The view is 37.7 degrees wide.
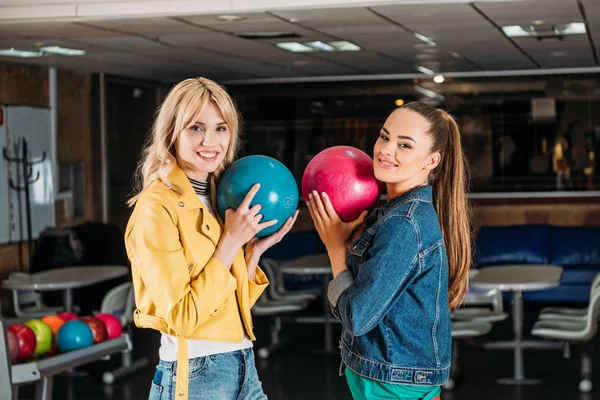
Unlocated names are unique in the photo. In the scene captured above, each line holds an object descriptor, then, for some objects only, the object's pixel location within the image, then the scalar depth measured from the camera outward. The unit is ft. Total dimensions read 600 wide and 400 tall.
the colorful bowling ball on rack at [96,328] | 15.88
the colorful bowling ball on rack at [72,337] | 15.14
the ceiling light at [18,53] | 23.26
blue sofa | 30.25
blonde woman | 7.55
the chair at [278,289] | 26.87
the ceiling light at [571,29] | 19.95
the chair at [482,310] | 22.91
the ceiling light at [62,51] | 22.70
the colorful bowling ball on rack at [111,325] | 16.39
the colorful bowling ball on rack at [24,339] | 14.28
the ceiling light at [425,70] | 29.99
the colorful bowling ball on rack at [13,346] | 13.92
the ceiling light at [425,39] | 21.03
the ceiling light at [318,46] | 22.74
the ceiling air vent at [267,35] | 20.33
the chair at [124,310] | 22.30
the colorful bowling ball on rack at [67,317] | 16.40
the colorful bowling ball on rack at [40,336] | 14.88
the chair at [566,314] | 22.02
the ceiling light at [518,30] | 20.16
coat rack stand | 26.68
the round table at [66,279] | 22.30
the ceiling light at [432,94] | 32.86
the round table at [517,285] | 21.04
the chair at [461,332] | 20.97
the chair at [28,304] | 23.85
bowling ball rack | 13.42
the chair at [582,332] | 19.78
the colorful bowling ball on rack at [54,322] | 15.62
